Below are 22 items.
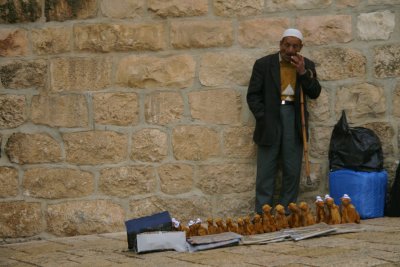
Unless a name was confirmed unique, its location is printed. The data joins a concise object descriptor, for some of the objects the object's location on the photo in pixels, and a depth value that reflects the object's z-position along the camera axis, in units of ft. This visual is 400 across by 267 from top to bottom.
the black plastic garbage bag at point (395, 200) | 30.35
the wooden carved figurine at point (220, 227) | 26.54
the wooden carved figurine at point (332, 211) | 27.69
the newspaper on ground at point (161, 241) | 23.85
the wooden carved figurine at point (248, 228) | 26.97
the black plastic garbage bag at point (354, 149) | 30.39
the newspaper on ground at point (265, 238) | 25.13
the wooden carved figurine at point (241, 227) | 26.96
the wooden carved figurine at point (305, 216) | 27.27
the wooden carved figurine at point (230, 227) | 26.72
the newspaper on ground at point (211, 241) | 24.18
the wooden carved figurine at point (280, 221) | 27.32
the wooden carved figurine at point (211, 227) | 26.55
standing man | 30.10
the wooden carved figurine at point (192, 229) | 26.41
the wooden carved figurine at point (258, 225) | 27.11
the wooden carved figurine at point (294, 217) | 27.32
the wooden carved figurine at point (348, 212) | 28.06
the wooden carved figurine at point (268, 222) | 27.17
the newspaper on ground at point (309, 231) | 25.40
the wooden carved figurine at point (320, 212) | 27.71
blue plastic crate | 30.06
